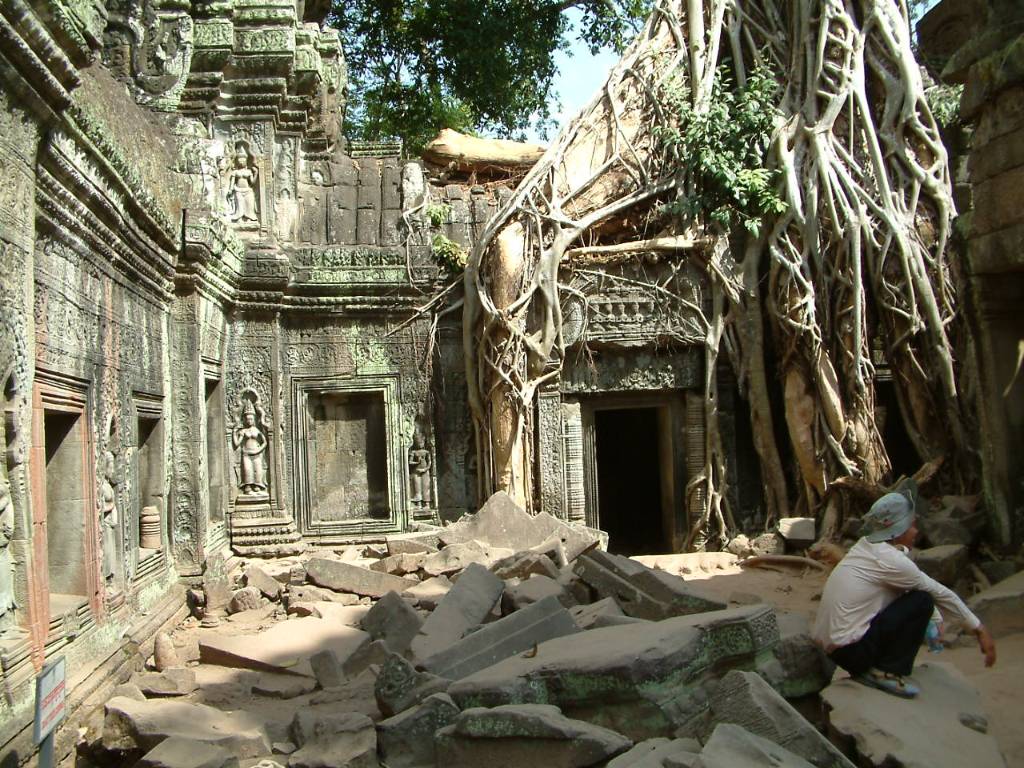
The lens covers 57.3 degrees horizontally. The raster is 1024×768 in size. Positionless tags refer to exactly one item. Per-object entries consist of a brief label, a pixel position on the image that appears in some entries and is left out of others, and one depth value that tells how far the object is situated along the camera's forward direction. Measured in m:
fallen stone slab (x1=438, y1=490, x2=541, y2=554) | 7.88
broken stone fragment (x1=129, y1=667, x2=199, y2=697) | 4.79
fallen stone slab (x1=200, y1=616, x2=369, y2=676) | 5.20
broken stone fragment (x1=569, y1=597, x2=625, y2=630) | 5.00
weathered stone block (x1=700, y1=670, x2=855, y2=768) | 3.11
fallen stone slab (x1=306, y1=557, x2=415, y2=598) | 6.95
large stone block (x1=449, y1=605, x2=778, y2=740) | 3.51
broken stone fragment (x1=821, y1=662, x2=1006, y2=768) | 3.09
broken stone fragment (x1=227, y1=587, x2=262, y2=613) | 6.64
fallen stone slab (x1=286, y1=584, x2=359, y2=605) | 6.69
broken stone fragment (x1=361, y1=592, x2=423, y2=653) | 5.46
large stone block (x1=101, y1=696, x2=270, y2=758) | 3.80
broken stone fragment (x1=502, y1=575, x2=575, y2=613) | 5.72
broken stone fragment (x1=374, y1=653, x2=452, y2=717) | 4.06
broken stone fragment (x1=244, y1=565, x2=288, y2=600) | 6.92
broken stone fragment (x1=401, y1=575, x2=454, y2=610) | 6.45
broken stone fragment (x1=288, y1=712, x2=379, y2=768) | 3.65
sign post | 2.74
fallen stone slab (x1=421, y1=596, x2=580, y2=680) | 4.43
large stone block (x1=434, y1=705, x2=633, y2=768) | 3.29
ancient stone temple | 5.04
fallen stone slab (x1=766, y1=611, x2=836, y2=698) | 3.81
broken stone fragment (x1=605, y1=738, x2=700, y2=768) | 3.03
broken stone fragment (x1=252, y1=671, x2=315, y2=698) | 4.91
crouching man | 3.66
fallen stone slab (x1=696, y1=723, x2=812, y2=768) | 2.83
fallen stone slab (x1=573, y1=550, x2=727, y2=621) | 5.09
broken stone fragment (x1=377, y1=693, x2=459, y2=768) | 3.71
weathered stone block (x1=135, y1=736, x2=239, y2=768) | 3.47
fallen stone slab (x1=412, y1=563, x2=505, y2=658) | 4.97
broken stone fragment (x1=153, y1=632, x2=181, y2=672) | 5.31
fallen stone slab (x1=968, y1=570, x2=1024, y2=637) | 4.98
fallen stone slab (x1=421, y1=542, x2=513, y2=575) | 7.12
